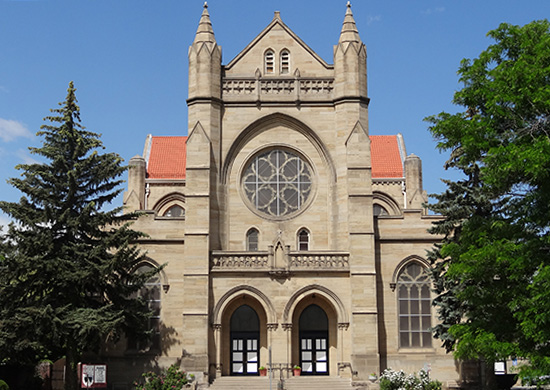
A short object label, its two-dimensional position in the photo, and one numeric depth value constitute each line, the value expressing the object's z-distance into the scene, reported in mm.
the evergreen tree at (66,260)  26422
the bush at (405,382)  27391
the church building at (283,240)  30422
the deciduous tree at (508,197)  18984
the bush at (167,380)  27359
